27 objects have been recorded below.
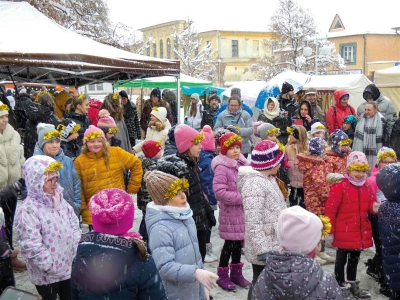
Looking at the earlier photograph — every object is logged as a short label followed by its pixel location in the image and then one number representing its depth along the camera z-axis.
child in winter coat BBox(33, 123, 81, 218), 4.63
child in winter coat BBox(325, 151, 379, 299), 4.47
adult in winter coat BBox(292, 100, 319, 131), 8.00
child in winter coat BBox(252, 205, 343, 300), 2.22
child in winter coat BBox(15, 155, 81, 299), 3.48
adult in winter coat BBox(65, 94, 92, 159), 6.91
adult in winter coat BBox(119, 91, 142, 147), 10.70
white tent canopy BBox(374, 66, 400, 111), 11.88
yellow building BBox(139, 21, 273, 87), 56.80
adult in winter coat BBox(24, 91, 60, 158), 6.15
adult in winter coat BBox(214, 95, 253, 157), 8.17
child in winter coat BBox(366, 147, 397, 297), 4.78
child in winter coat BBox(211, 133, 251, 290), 4.68
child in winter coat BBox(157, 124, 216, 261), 4.38
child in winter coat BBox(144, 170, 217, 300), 2.97
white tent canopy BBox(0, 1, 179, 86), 7.39
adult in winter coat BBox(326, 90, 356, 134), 8.70
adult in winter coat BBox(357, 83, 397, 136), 8.49
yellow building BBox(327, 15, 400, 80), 43.81
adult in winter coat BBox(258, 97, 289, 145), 8.15
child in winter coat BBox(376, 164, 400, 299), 3.73
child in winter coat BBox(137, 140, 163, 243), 5.27
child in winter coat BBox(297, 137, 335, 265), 5.45
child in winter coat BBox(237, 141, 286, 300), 3.78
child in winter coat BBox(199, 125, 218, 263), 5.41
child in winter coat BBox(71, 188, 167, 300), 2.36
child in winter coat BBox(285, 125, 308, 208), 6.38
